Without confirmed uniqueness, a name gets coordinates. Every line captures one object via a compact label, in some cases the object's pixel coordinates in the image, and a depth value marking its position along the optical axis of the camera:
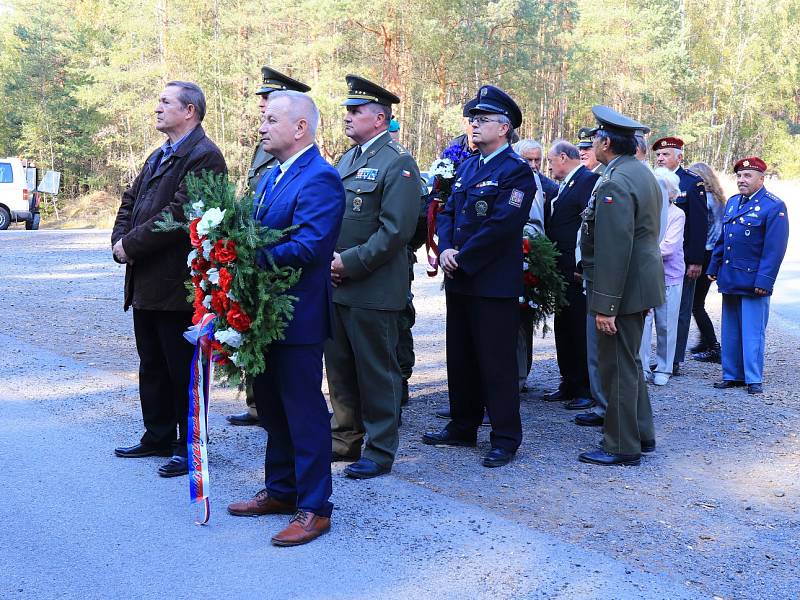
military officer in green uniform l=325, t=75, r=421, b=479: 5.02
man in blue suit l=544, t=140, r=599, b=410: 6.90
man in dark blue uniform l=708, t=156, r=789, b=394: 7.50
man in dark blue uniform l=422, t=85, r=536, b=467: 5.29
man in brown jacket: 4.96
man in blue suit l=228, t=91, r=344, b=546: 3.95
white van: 25.94
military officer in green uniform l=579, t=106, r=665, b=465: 5.23
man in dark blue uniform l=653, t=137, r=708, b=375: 8.09
